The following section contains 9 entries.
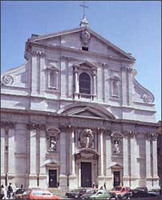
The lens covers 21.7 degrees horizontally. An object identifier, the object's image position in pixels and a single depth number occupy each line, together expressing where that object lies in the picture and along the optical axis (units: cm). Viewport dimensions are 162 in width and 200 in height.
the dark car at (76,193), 3228
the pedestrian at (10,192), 3077
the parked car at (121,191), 3231
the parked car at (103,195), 3004
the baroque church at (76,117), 3562
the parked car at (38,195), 2794
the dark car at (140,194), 3200
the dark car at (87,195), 3007
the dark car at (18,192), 3103
